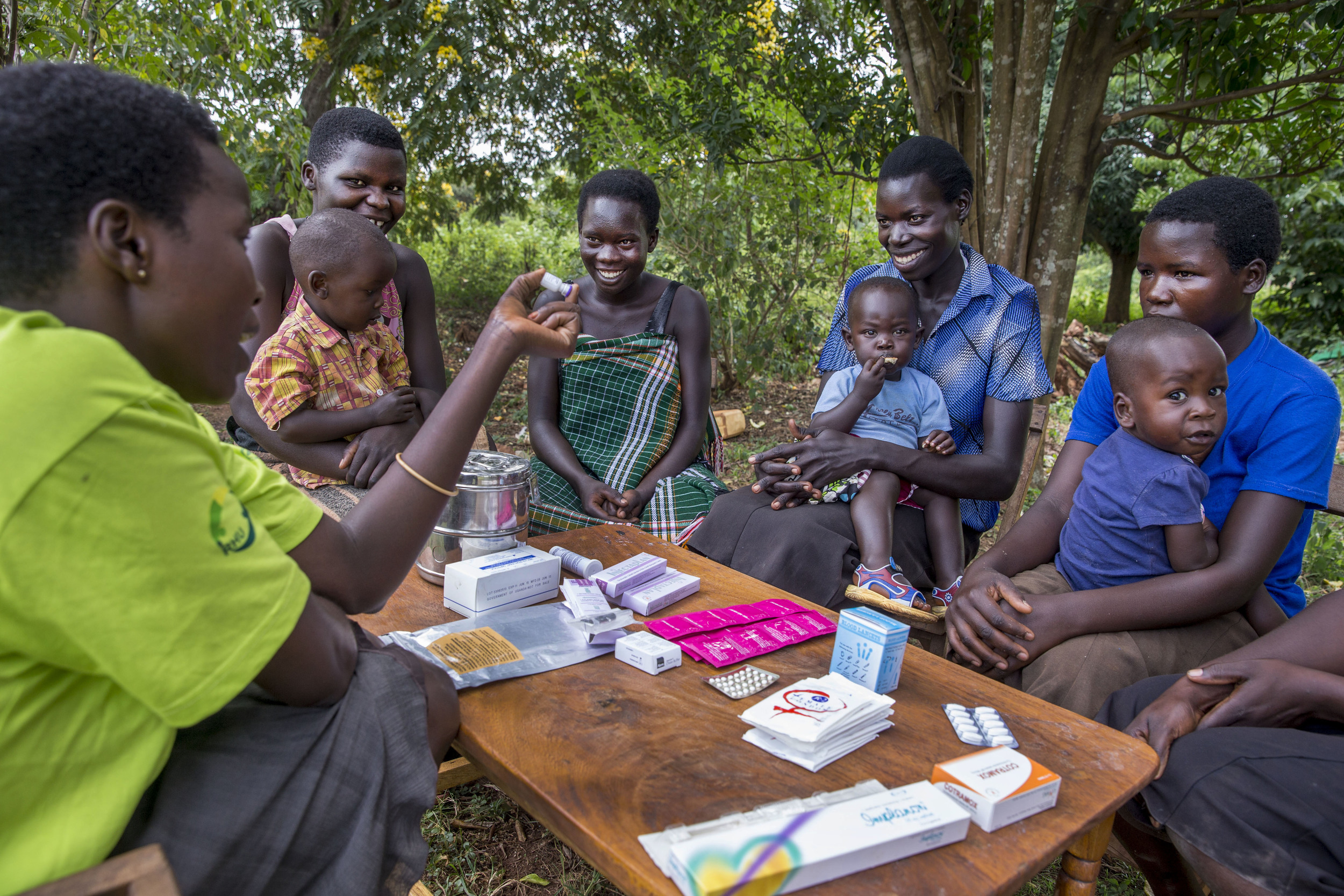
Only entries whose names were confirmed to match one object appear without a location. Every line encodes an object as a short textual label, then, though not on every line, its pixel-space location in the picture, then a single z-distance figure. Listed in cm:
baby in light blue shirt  260
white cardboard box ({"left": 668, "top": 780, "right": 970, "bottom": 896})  103
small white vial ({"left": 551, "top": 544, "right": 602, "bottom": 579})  207
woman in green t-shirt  85
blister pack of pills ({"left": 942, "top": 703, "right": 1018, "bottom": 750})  145
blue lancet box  158
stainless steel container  203
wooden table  115
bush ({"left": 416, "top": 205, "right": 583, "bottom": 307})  952
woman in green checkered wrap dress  304
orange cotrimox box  121
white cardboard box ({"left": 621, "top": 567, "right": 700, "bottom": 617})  194
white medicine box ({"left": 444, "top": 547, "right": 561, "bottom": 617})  186
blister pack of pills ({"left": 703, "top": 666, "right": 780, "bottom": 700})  157
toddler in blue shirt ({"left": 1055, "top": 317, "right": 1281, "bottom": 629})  193
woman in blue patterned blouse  260
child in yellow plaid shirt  242
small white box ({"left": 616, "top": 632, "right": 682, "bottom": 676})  165
